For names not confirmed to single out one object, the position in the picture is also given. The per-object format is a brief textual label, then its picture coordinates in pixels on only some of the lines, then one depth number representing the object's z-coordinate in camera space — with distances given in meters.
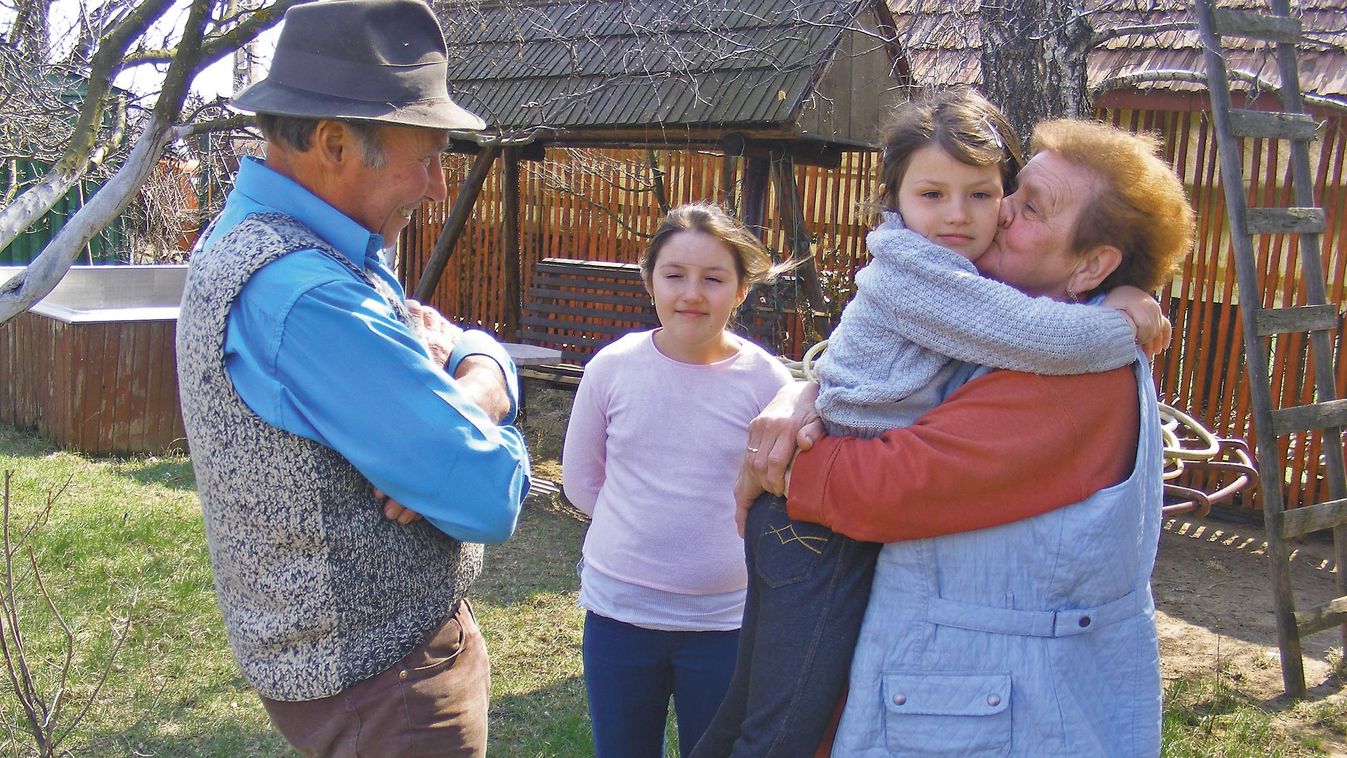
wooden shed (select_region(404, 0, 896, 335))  6.41
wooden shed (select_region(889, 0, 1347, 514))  6.88
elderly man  1.67
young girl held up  1.57
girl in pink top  2.56
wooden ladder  4.29
